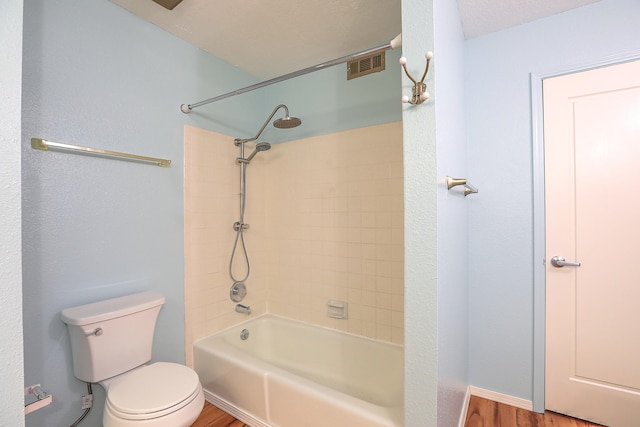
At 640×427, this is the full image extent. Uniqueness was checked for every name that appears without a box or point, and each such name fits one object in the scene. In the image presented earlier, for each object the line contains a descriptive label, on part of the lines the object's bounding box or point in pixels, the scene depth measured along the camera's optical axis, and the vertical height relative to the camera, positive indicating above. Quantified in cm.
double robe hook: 100 +42
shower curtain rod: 110 +67
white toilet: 117 -77
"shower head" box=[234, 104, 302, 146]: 174 +56
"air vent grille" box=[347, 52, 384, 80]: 177 +92
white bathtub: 132 -98
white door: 148 -18
